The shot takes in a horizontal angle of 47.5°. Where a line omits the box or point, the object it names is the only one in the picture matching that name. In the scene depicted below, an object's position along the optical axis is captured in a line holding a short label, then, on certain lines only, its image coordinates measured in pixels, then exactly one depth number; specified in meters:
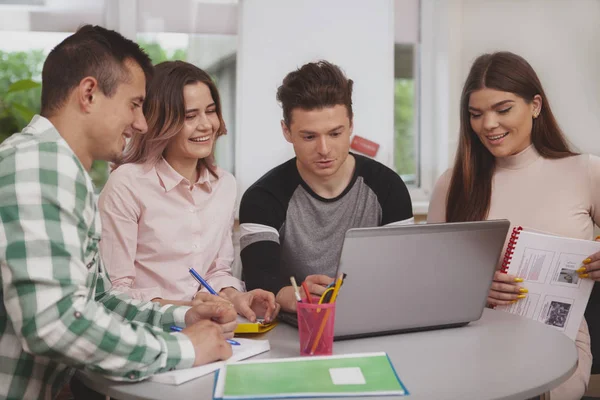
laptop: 1.31
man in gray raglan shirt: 1.94
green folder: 1.06
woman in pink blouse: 1.92
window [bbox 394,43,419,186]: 3.60
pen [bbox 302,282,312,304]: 1.27
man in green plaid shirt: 1.08
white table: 1.10
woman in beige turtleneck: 2.10
